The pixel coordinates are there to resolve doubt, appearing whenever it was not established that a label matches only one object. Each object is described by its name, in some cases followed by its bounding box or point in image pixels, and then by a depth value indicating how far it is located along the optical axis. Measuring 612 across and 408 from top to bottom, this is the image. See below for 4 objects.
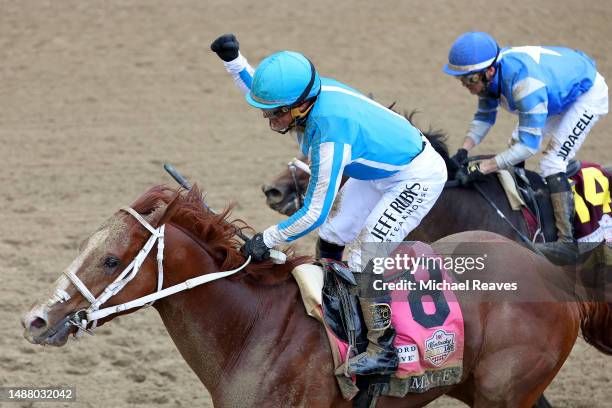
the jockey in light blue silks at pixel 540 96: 12.14
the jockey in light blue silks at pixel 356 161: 8.36
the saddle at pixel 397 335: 8.54
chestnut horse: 7.82
